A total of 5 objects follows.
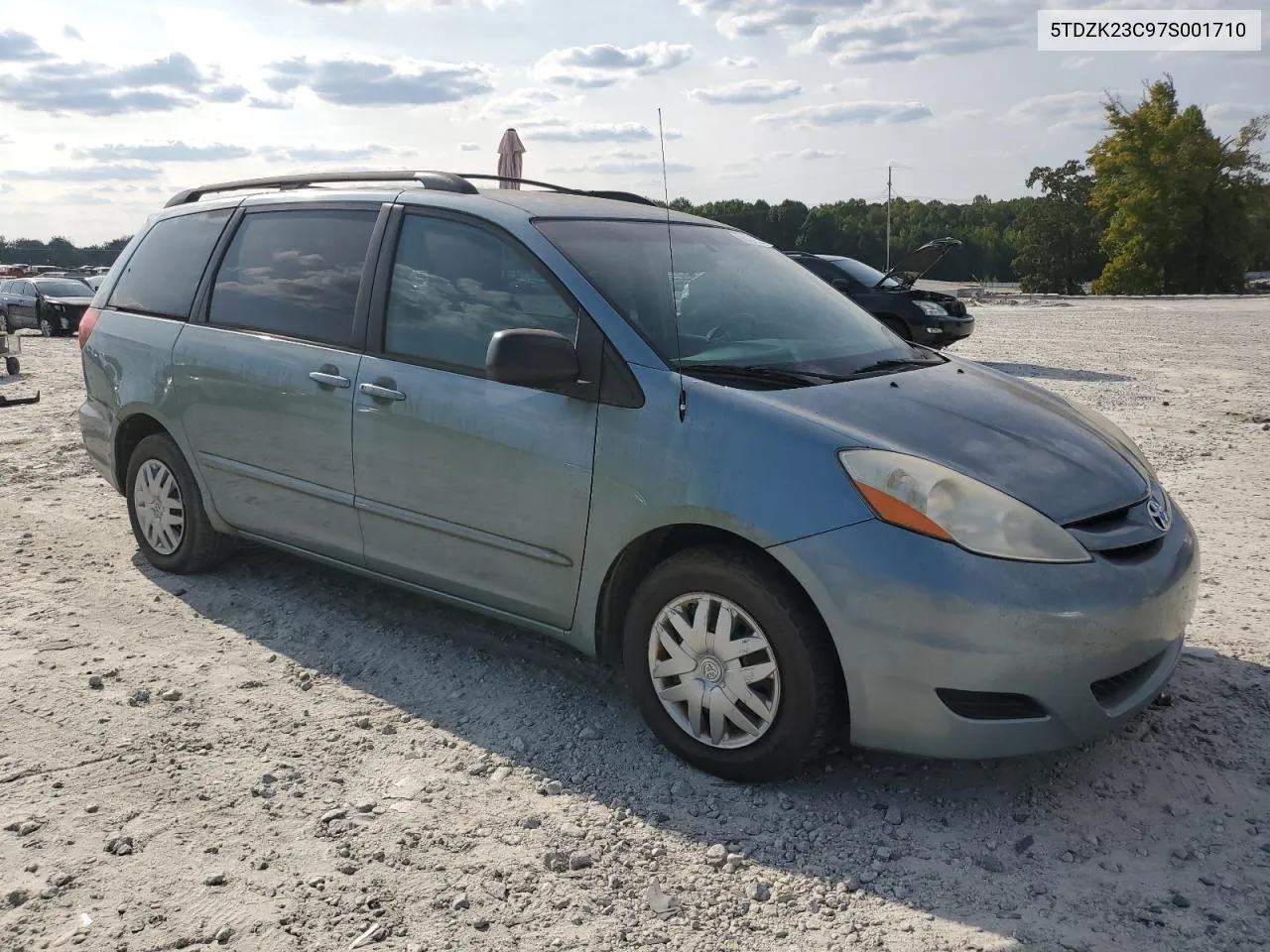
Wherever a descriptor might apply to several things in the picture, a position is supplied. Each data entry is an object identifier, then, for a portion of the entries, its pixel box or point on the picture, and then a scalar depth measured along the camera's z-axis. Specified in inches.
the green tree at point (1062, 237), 2454.5
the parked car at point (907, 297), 553.6
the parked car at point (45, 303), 995.9
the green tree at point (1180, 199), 1955.0
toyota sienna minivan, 119.7
